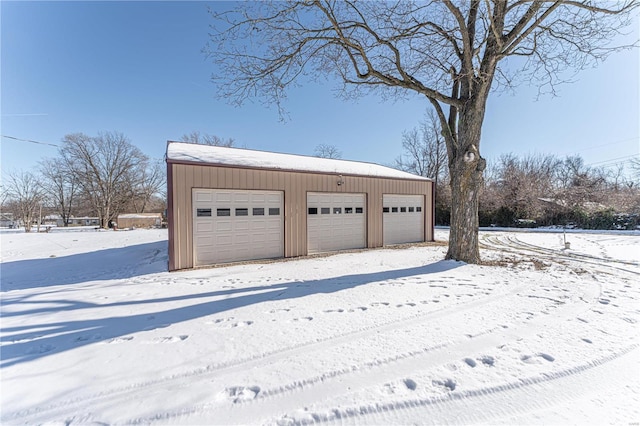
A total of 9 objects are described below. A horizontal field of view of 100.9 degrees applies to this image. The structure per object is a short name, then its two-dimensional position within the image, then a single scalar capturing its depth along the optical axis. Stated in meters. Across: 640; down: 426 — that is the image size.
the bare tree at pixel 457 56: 5.91
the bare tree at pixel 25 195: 22.80
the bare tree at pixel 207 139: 31.33
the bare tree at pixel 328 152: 33.75
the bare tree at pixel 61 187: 29.05
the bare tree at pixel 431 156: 28.33
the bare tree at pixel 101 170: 28.05
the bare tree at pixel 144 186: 31.15
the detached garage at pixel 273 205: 6.89
